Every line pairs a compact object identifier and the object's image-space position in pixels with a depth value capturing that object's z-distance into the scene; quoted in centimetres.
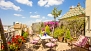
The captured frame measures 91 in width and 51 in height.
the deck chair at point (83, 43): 341
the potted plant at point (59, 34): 544
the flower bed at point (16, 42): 345
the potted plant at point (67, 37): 507
